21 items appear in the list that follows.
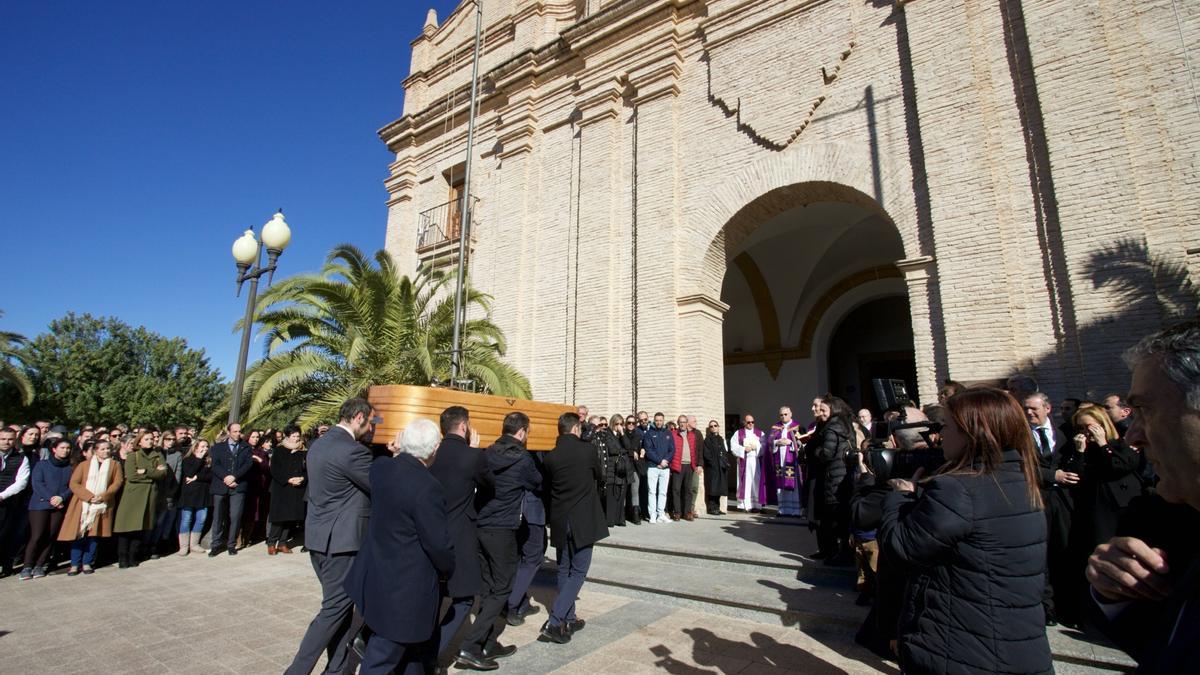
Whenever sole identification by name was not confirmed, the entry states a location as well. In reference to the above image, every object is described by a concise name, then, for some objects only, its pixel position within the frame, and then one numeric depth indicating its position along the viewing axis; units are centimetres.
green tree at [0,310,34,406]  1658
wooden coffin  591
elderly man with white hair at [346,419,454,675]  288
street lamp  823
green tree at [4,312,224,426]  2812
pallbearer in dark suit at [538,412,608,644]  447
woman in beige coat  703
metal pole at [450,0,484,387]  895
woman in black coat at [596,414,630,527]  849
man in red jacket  926
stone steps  389
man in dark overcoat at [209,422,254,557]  822
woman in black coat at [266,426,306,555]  775
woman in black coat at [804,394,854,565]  556
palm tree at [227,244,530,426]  1014
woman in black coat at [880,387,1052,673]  197
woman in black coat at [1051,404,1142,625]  385
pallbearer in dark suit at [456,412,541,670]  417
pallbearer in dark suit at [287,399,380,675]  370
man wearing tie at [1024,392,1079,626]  420
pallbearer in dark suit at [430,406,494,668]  375
